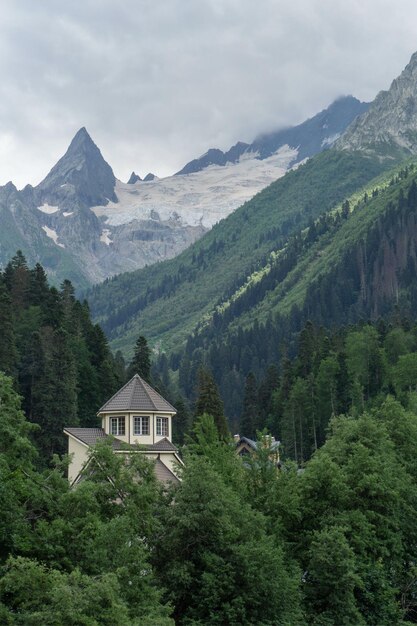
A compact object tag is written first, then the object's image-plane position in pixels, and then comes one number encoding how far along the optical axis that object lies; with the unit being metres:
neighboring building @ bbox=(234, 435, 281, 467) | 142.52
